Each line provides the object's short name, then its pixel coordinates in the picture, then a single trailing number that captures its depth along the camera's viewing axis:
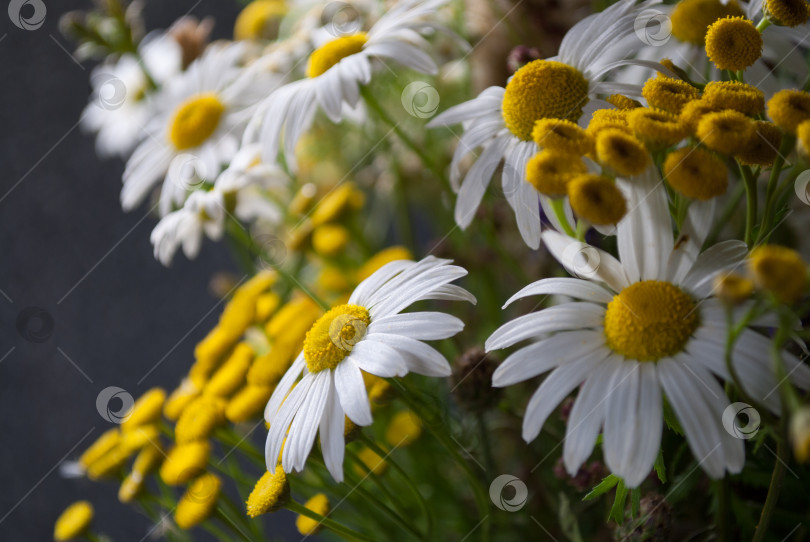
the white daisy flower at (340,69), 0.46
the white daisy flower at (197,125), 0.57
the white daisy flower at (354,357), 0.32
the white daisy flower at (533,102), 0.38
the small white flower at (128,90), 0.73
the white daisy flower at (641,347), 0.26
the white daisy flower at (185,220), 0.51
